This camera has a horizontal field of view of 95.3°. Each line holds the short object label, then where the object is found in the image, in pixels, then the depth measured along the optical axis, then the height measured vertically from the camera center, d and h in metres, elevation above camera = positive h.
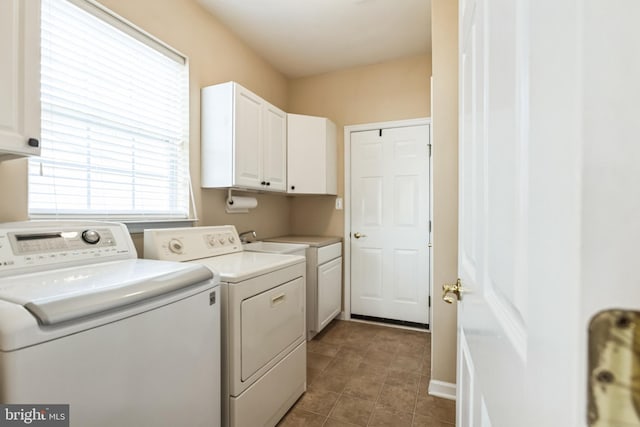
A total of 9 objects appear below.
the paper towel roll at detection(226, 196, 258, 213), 2.41 +0.06
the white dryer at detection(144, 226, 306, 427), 1.35 -0.57
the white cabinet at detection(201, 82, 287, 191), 2.15 +0.56
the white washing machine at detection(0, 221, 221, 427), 0.71 -0.35
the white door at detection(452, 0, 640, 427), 0.18 +0.01
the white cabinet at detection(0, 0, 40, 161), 0.97 +0.46
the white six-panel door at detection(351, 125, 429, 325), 2.97 -0.13
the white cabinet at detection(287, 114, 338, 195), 2.88 +0.57
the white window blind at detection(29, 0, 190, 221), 1.42 +0.51
